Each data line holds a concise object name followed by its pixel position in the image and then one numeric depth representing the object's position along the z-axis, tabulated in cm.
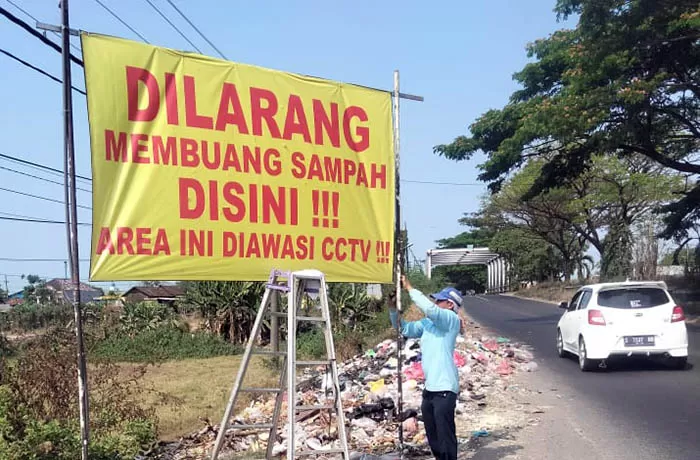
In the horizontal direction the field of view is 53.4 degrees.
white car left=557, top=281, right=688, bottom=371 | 1208
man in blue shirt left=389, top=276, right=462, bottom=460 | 550
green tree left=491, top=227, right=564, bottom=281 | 6191
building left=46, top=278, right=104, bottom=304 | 3478
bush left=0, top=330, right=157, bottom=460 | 569
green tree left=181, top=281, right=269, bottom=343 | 2503
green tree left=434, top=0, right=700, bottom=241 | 1825
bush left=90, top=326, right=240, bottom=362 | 2442
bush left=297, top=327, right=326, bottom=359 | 1890
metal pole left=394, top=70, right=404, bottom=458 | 606
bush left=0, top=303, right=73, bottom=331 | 3353
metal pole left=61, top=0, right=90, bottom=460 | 418
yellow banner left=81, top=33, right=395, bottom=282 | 474
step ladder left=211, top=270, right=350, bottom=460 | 510
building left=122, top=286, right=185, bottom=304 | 4528
